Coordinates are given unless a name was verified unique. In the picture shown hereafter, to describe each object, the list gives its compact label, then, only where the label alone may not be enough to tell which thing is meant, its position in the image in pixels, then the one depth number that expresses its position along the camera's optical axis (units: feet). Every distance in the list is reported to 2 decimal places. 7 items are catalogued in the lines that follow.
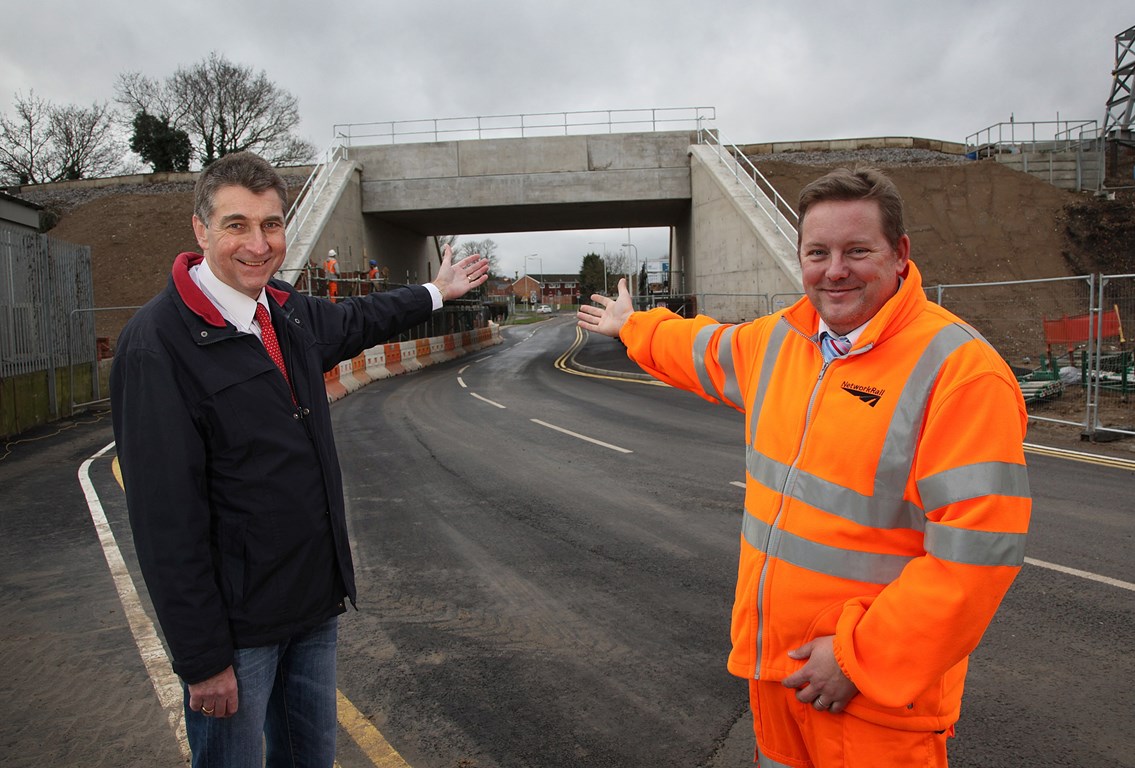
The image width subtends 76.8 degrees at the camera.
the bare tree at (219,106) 180.55
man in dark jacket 6.64
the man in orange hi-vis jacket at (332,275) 70.94
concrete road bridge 84.99
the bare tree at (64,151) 175.52
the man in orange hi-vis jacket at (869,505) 5.56
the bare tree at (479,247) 282.09
